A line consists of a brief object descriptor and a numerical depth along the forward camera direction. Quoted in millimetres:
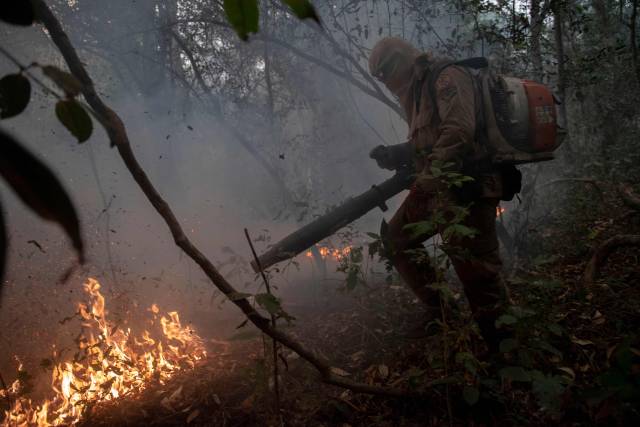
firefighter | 2312
